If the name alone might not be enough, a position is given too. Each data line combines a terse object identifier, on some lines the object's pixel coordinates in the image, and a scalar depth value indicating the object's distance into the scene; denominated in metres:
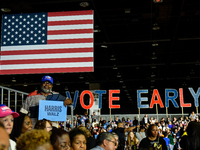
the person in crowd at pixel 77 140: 3.29
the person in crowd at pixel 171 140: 16.67
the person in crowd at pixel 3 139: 1.33
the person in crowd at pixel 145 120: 20.30
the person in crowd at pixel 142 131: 11.95
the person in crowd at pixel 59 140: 2.64
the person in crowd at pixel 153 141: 5.70
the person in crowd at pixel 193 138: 4.06
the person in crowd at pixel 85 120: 18.75
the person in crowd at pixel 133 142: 10.34
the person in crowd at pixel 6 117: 3.11
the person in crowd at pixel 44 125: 3.72
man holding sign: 5.08
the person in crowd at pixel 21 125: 3.65
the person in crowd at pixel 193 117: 18.95
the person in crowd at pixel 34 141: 1.75
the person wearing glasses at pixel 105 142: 4.00
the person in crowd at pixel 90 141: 4.73
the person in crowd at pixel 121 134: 8.77
